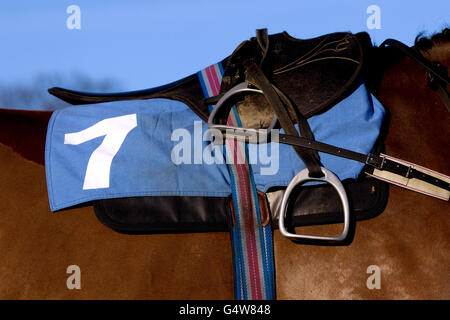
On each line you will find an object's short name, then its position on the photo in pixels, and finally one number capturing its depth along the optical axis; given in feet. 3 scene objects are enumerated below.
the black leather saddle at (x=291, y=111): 7.49
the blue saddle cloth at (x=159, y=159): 7.51
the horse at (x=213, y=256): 7.42
